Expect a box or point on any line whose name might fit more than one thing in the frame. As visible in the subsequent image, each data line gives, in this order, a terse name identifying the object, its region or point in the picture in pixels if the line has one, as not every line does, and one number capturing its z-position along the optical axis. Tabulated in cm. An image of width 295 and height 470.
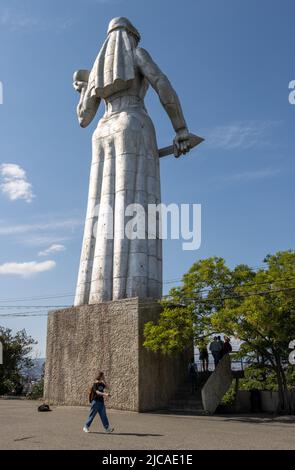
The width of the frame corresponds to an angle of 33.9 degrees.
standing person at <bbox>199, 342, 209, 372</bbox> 1852
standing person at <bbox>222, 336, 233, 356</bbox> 1695
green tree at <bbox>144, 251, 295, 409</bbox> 1477
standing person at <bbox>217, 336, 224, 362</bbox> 1683
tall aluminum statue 1809
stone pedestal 1599
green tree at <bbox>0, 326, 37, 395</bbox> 2858
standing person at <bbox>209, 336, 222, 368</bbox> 1692
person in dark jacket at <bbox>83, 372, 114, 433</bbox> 1054
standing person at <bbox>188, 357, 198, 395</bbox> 1736
